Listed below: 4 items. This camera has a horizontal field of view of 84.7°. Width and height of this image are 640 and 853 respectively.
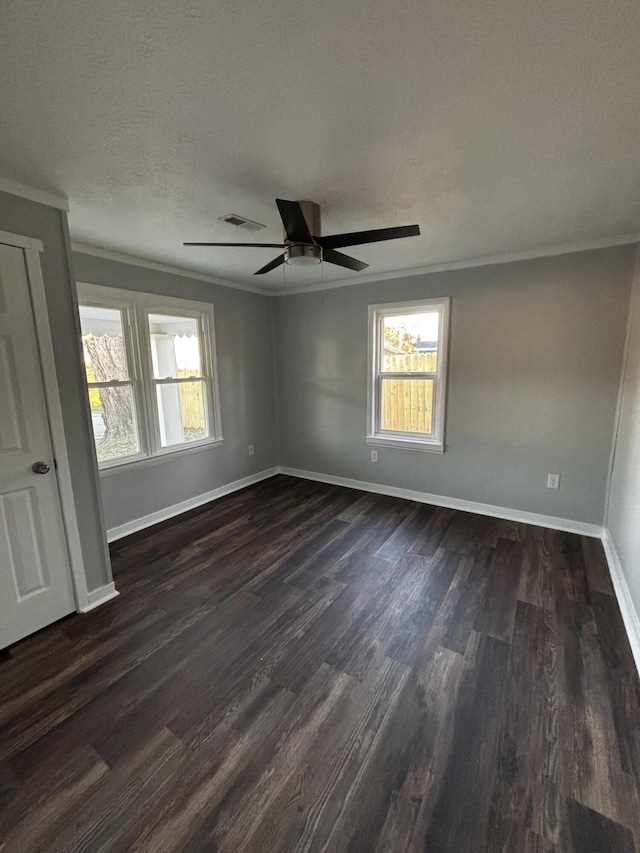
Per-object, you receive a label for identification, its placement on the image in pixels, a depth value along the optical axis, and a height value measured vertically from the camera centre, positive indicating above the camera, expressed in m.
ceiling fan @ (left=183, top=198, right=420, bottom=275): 1.76 +0.70
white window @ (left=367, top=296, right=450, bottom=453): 3.63 -0.07
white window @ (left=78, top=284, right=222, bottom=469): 2.99 -0.02
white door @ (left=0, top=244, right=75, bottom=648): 1.89 -0.61
